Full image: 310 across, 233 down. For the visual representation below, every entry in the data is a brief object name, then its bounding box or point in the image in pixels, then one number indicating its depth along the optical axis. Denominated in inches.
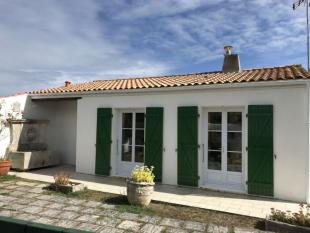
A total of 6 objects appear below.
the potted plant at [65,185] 301.0
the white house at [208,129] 288.5
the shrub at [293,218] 202.7
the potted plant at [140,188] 260.8
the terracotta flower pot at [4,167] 370.3
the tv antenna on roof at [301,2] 513.0
